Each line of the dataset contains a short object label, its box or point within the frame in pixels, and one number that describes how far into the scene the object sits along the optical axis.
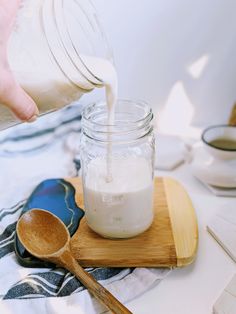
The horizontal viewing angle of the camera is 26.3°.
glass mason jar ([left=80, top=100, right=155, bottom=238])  0.69
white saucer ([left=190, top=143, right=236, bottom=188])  0.83
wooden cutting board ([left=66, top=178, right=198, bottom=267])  0.66
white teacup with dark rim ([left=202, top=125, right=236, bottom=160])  0.85
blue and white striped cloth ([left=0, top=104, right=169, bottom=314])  0.60
